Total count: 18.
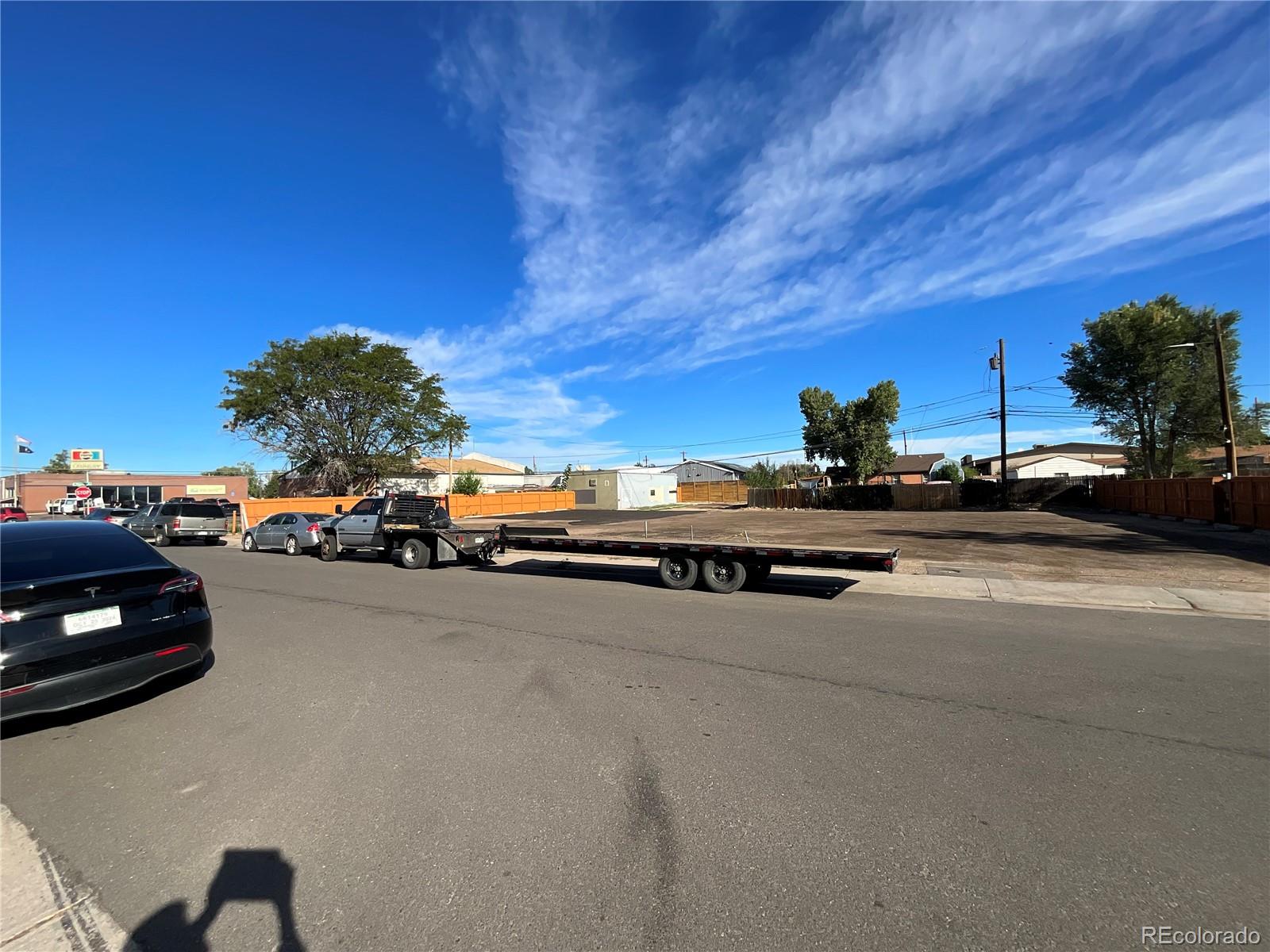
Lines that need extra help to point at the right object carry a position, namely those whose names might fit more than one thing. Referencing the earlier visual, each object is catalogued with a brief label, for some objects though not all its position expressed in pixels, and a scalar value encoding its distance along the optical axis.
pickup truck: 14.28
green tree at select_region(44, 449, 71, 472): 90.38
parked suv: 24.70
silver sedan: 19.50
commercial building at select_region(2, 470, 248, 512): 58.66
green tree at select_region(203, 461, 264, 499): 77.57
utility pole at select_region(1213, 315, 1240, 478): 23.48
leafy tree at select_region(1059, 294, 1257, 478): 33.25
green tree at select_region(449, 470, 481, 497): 54.94
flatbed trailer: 10.20
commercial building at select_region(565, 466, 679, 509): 53.69
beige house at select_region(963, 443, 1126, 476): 79.25
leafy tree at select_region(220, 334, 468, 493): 43.25
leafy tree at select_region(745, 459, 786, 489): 58.91
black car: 4.08
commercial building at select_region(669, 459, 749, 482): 89.44
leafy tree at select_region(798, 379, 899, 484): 51.94
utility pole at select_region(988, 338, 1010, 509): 36.94
